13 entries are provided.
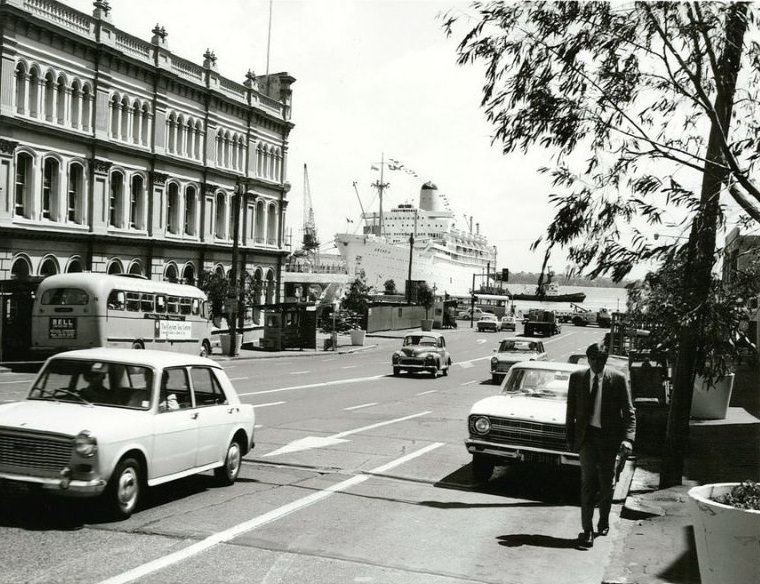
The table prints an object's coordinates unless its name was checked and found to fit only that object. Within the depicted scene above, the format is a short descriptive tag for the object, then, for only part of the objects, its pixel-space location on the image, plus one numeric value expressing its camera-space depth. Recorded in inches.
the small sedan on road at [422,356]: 1201.6
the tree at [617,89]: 301.9
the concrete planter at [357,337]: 2041.6
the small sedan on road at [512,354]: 1118.4
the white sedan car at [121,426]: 297.4
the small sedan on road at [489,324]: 2947.8
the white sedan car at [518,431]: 405.4
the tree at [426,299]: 3189.0
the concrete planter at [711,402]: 714.2
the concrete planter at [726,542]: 217.8
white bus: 1080.2
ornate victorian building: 1427.2
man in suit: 315.0
